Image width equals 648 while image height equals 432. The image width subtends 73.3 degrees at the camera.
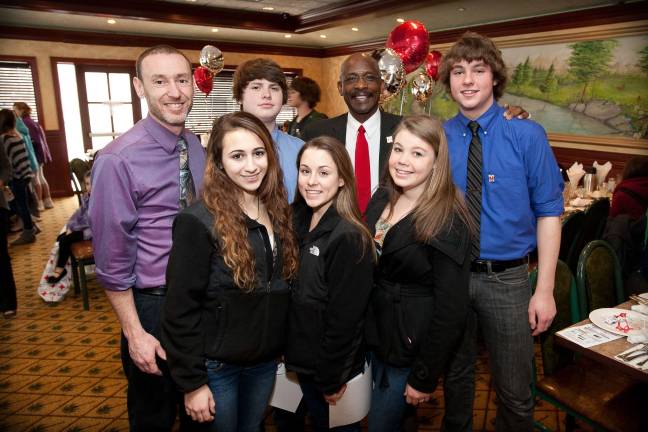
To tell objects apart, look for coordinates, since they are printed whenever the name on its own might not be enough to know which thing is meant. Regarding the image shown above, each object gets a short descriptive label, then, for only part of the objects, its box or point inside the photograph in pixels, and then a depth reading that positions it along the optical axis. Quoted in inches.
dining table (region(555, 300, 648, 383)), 60.5
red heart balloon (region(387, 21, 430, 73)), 159.2
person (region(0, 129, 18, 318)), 149.7
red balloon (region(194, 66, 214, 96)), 264.8
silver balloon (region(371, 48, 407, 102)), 126.9
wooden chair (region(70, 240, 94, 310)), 159.0
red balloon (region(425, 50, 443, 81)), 225.9
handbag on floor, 172.9
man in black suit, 95.2
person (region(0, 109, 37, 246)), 248.4
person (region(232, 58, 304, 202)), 86.7
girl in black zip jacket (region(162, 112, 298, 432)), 56.3
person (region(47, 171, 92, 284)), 164.9
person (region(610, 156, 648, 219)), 131.5
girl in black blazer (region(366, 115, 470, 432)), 59.1
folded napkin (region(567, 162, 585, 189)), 191.8
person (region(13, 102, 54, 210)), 310.0
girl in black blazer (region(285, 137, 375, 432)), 59.7
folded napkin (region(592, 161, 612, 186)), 197.5
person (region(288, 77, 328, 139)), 219.1
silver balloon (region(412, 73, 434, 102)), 194.7
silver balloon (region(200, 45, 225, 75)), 213.2
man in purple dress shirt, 64.1
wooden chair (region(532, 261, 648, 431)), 71.8
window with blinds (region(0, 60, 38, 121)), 338.3
